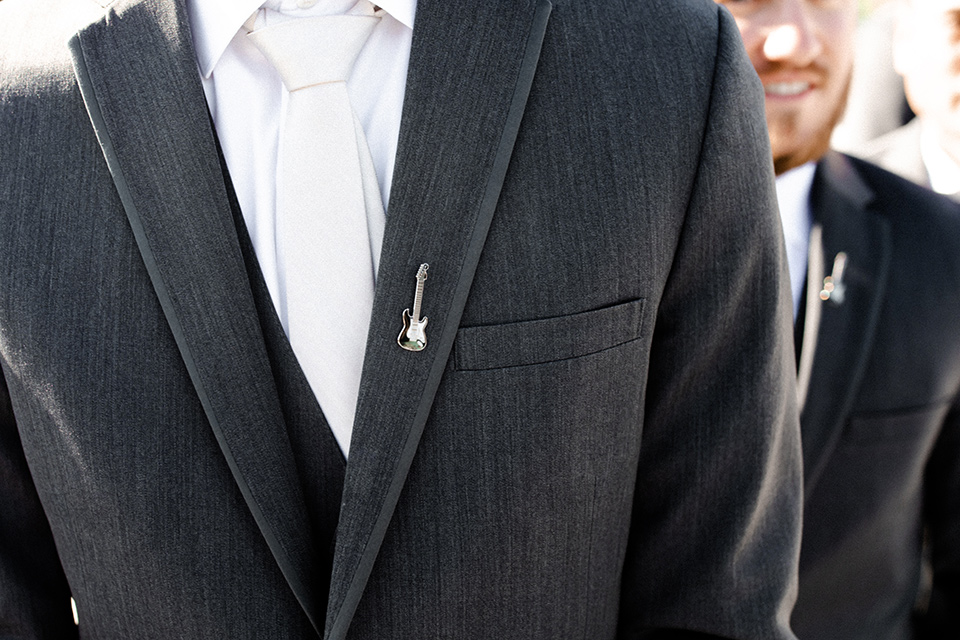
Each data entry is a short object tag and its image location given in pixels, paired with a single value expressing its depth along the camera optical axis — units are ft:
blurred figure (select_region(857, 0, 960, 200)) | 7.33
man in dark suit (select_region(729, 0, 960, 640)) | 6.28
